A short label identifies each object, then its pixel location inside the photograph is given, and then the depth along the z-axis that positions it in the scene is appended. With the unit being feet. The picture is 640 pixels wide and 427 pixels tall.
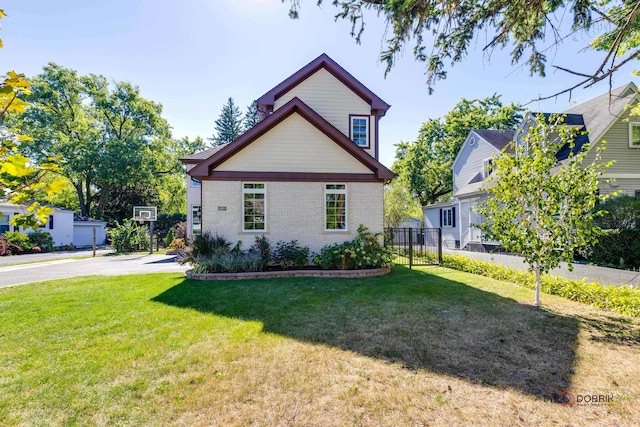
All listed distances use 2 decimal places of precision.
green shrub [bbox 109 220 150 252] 66.28
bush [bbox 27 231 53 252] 72.54
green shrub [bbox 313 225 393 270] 33.58
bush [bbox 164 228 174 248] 73.56
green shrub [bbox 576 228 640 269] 31.35
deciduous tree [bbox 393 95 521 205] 94.79
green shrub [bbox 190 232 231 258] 34.30
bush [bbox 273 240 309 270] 34.55
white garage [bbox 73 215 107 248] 90.22
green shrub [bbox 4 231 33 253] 66.01
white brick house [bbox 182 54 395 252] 36.29
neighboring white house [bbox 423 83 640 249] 44.07
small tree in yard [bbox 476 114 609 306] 20.03
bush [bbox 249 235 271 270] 34.30
